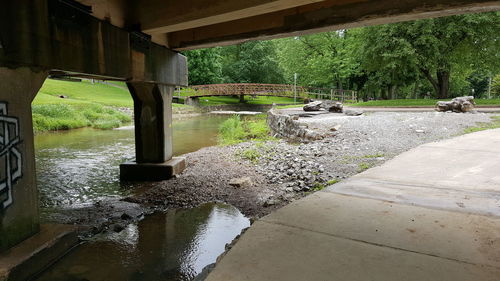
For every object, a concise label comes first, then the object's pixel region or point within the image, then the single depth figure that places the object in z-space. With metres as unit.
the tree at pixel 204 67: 44.34
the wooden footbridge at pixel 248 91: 40.31
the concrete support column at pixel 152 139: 8.61
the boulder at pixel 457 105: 17.55
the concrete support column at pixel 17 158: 3.89
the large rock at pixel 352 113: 18.69
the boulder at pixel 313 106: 21.11
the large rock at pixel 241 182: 7.69
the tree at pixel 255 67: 51.56
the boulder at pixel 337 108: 20.58
